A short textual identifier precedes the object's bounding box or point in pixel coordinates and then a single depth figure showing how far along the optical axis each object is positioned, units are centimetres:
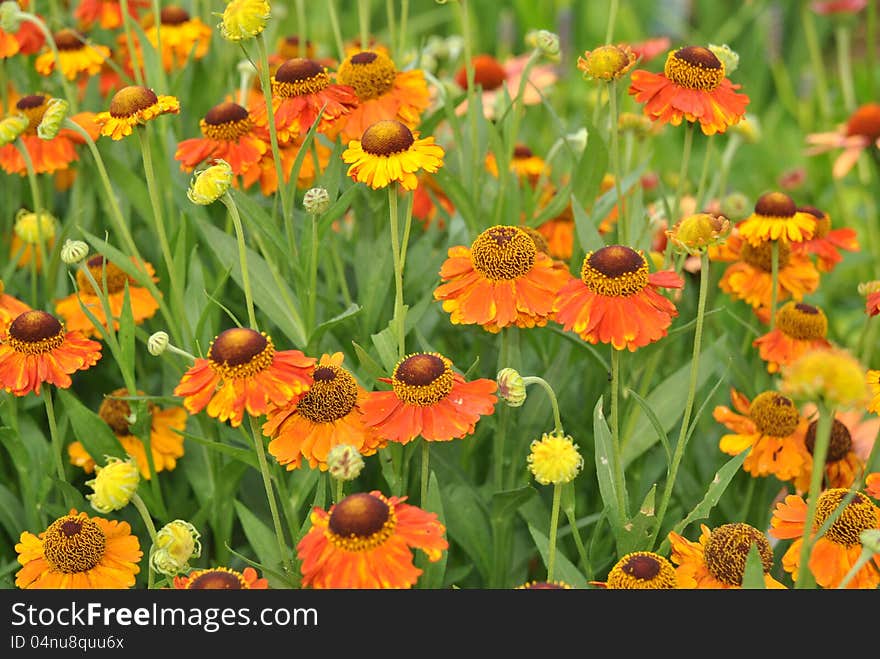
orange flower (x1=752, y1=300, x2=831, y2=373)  176
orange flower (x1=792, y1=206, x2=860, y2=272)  179
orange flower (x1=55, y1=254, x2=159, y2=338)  179
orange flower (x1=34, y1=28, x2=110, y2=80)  187
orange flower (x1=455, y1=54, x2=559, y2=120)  200
